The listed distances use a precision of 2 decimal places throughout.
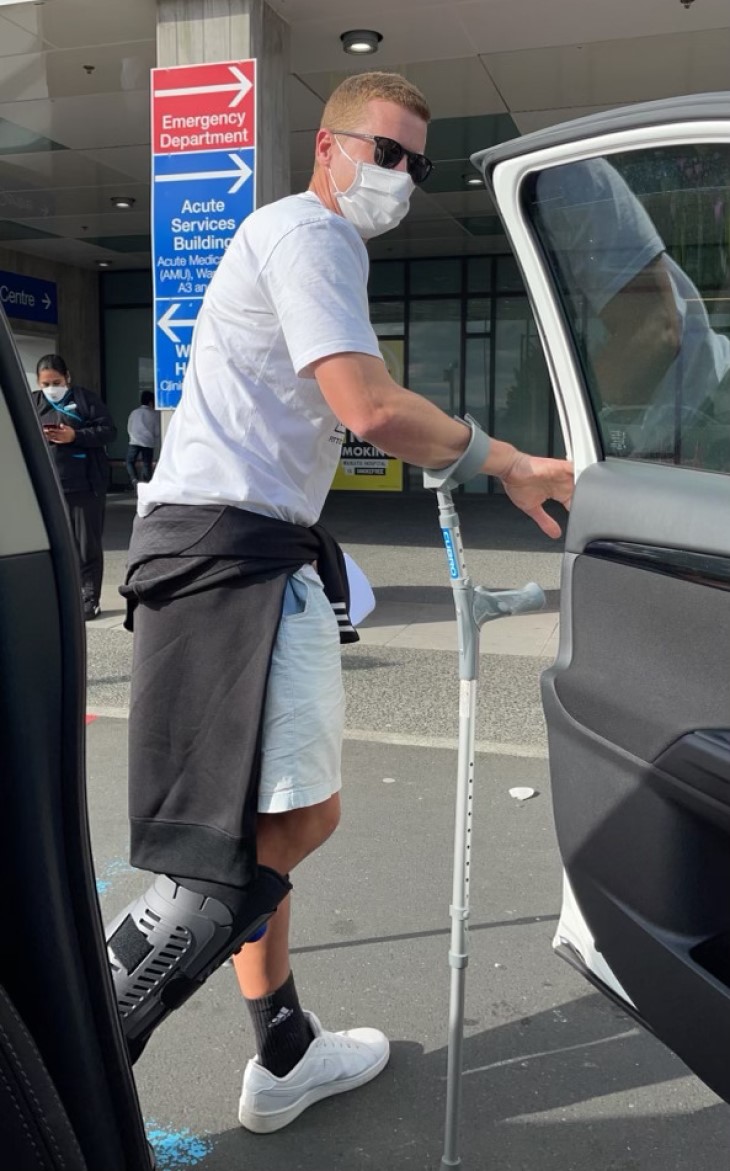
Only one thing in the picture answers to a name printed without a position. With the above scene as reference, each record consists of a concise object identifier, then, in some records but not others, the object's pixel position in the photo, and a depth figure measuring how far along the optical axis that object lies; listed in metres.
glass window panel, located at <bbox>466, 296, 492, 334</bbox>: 18.77
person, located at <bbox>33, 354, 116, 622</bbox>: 7.52
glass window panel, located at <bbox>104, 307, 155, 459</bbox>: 20.70
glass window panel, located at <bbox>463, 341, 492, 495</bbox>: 18.92
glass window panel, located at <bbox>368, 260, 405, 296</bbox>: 19.18
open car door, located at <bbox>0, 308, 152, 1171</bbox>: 1.13
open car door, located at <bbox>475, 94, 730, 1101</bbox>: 1.70
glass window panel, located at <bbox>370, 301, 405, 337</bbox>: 19.28
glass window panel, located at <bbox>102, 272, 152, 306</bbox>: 20.55
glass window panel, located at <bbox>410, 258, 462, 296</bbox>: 18.88
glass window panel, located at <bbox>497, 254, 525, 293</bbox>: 18.52
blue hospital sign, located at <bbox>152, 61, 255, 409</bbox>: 5.98
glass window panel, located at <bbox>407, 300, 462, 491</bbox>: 19.08
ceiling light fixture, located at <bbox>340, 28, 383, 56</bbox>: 7.27
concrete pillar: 6.27
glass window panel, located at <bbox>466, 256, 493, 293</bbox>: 18.64
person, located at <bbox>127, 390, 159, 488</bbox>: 17.45
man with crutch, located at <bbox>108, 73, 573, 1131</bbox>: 1.97
